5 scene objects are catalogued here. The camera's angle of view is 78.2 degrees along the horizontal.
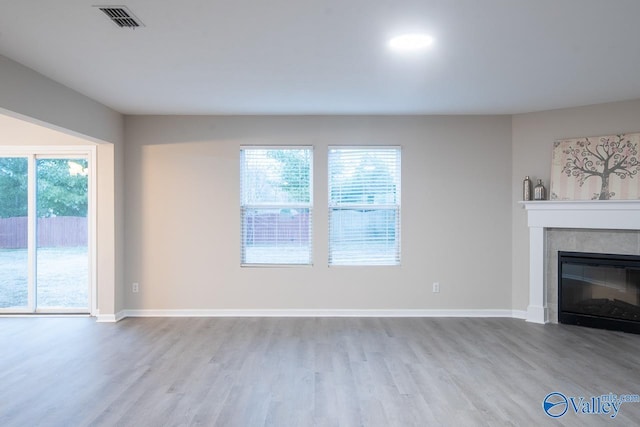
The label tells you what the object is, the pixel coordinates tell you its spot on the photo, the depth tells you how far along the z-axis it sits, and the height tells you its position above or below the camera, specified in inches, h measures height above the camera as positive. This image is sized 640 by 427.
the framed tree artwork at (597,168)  171.8 +20.2
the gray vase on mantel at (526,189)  191.9 +11.6
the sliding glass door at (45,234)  201.0 -10.7
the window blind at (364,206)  203.2 +3.6
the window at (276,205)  203.5 +4.2
